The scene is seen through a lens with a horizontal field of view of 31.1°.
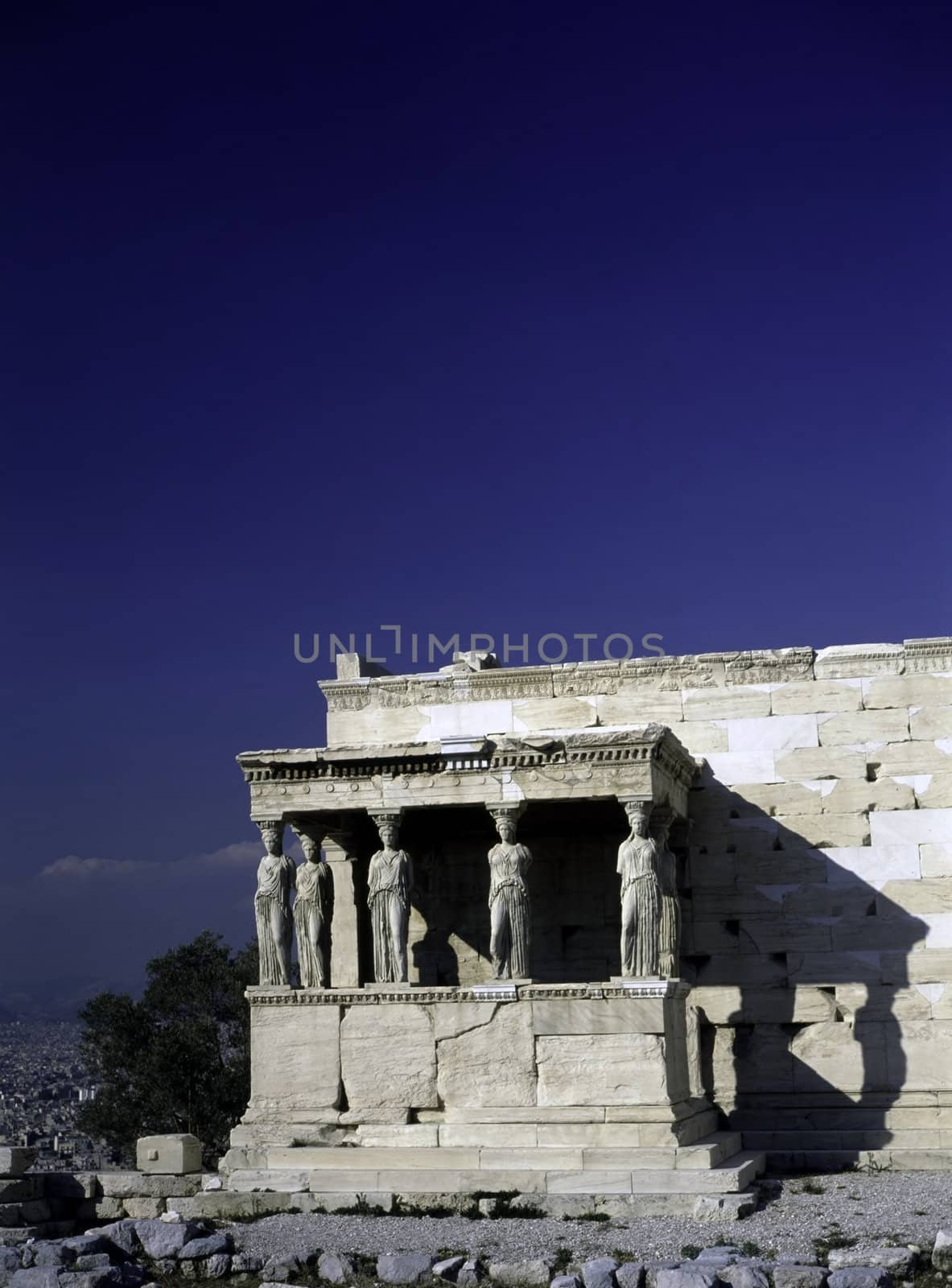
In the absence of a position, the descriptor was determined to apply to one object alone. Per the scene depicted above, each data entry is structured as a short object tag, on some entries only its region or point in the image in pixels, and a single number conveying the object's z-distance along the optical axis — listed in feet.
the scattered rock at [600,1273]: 37.35
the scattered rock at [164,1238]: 43.55
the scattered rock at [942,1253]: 37.83
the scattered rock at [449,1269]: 39.60
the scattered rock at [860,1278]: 36.22
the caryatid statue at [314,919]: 53.36
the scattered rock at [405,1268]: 39.55
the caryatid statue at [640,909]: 50.01
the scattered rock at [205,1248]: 42.91
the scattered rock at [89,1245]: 42.32
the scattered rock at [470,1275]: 39.24
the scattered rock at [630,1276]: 37.32
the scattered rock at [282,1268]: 41.14
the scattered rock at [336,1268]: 40.14
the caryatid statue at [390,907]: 52.42
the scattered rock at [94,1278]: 39.42
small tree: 83.97
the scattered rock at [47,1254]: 41.86
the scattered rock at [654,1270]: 37.16
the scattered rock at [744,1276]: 36.58
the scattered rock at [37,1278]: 39.83
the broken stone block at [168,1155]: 52.70
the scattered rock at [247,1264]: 41.93
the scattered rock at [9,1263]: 41.91
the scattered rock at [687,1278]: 36.04
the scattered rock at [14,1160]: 51.83
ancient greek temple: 49.34
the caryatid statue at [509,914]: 51.03
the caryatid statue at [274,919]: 53.31
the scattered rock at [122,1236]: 44.21
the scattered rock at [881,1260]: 37.78
